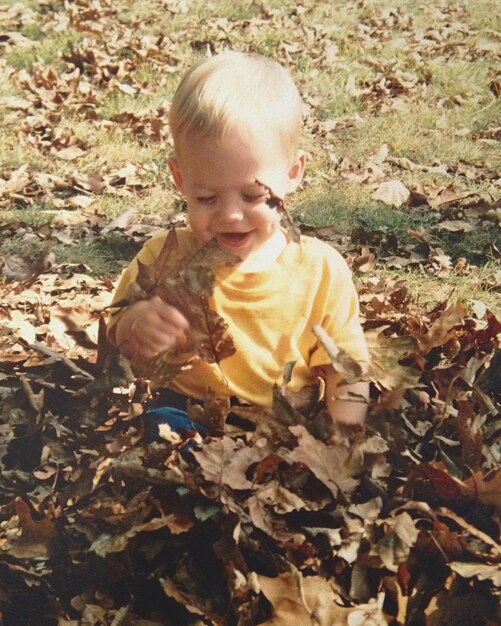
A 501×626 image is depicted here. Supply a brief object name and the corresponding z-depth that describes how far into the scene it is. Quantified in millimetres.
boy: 998
